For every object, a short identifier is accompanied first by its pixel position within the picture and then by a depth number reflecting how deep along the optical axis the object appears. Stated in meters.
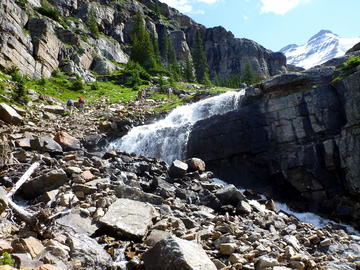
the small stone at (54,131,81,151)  20.70
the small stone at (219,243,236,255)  8.01
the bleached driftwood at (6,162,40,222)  7.61
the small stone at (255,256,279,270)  7.37
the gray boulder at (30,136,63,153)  17.14
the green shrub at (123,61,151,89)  53.72
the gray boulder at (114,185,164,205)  11.72
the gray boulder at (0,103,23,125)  21.64
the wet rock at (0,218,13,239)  7.02
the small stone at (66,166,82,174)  12.67
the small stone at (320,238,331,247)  11.24
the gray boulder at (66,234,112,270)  6.79
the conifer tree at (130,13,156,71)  69.44
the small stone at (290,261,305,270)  7.75
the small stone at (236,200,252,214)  13.88
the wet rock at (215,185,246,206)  14.97
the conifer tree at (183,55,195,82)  73.31
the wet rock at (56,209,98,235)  8.11
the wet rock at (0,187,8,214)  7.46
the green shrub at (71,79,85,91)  43.47
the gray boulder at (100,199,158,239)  8.35
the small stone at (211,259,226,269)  7.19
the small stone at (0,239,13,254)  5.88
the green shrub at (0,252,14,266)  5.18
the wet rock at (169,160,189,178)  18.39
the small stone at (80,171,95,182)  12.59
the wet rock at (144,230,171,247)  8.04
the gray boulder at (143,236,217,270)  6.19
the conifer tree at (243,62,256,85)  66.75
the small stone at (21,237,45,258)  6.22
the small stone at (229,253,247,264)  7.59
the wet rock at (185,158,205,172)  20.38
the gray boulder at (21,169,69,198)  10.81
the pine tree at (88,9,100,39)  73.76
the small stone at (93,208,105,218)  9.09
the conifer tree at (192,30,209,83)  82.38
